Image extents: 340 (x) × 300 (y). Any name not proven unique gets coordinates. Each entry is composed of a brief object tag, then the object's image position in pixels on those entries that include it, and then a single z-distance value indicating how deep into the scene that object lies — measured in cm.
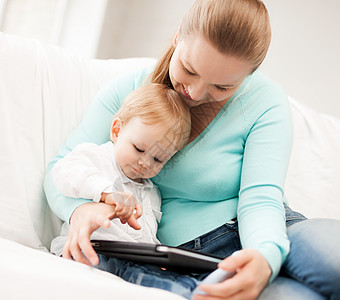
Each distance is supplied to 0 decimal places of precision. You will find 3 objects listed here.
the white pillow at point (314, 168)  145
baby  93
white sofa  61
